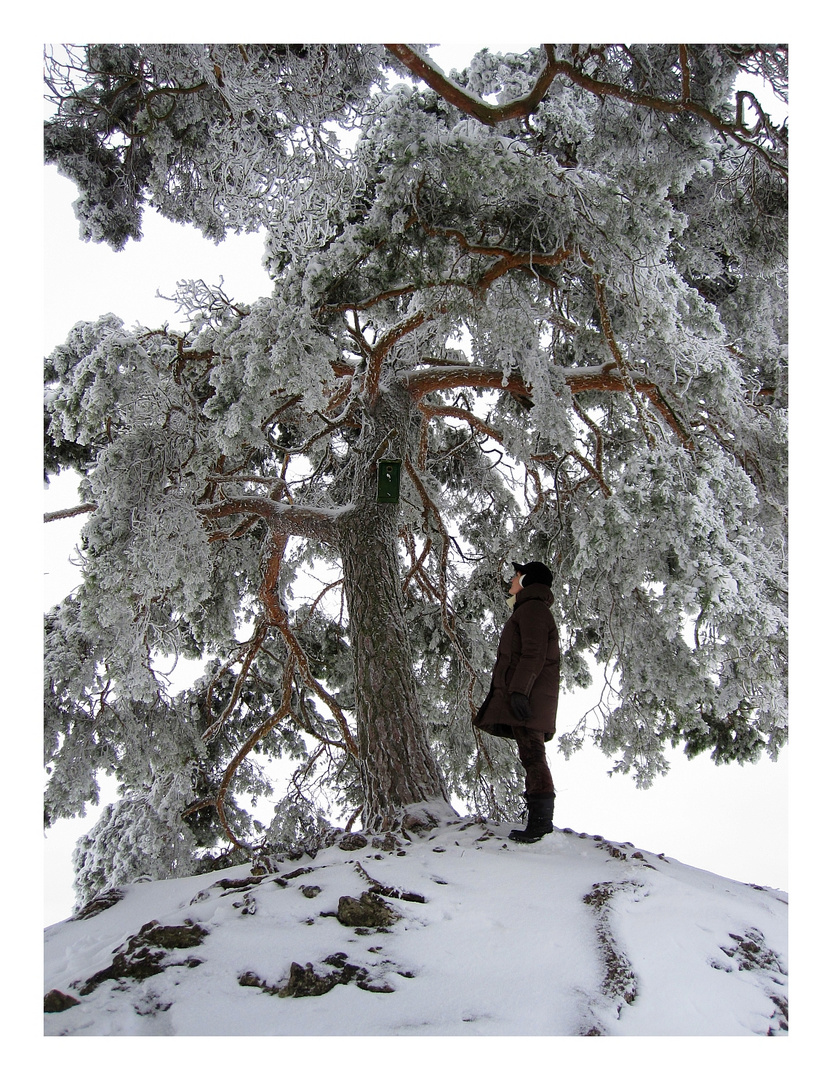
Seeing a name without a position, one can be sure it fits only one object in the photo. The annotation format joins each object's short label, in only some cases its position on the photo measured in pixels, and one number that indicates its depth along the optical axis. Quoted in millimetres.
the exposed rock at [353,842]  3896
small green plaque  4809
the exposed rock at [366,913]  2982
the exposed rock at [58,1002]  2615
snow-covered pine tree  3578
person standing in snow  3771
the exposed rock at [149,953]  2725
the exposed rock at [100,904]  3434
